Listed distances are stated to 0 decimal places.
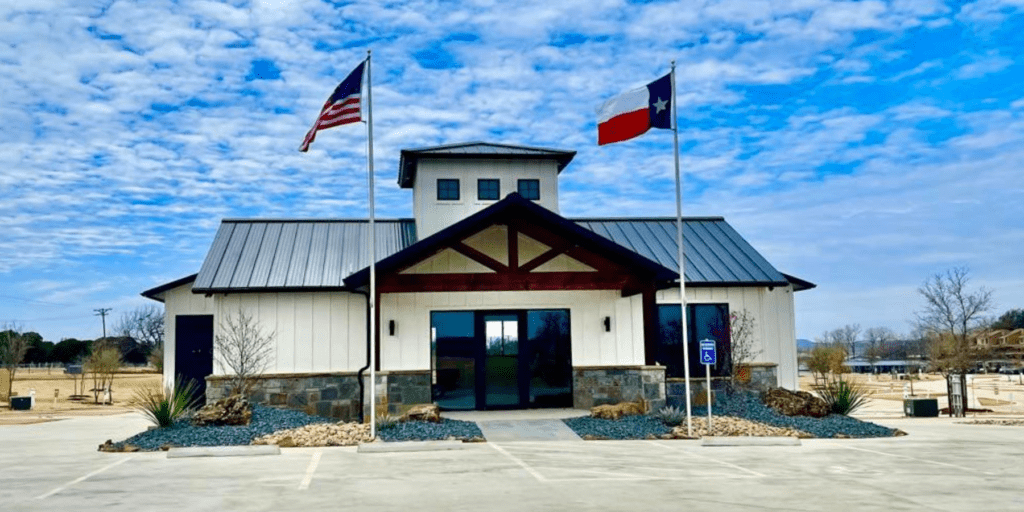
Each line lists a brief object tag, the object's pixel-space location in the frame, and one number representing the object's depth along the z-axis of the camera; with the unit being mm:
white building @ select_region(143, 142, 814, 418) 20234
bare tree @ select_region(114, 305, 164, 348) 92375
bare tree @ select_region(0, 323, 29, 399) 56119
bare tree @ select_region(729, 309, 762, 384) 22172
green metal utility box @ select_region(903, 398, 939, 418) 28391
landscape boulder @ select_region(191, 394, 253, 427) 18625
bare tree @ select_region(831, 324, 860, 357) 144112
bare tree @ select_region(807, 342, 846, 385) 46675
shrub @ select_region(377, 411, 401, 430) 17812
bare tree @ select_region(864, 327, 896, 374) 129738
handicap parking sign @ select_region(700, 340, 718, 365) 17156
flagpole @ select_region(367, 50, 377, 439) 17844
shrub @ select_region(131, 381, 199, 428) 18391
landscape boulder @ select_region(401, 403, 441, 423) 18770
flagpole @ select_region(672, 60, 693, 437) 17531
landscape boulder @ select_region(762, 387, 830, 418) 20453
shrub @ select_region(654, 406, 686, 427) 18375
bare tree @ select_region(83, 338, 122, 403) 45253
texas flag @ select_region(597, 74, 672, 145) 17859
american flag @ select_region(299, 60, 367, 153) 17609
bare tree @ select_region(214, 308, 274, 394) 20609
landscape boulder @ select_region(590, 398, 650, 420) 19531
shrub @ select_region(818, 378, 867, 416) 20719
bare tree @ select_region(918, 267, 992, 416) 32969
